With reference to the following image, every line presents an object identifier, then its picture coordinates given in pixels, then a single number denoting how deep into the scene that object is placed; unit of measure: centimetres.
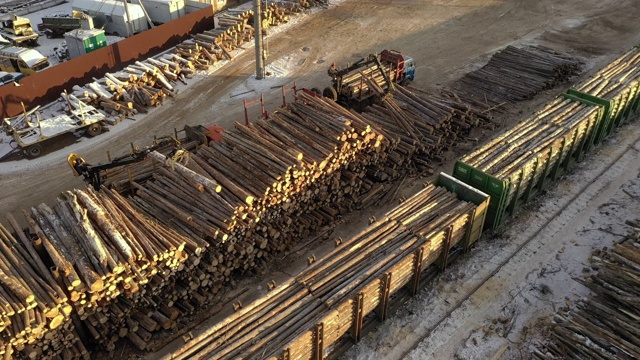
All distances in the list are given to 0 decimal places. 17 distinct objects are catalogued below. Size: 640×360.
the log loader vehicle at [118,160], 1668
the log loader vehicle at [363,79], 2381
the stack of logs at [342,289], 1163
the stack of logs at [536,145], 1719
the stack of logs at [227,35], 3200
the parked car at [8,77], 2597
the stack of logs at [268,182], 1528
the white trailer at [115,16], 3469
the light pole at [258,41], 2765
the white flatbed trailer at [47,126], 2206
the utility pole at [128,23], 3366
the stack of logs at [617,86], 2180
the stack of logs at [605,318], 1214
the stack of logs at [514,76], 2658
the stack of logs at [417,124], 2012
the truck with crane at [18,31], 3309
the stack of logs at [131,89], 2564
